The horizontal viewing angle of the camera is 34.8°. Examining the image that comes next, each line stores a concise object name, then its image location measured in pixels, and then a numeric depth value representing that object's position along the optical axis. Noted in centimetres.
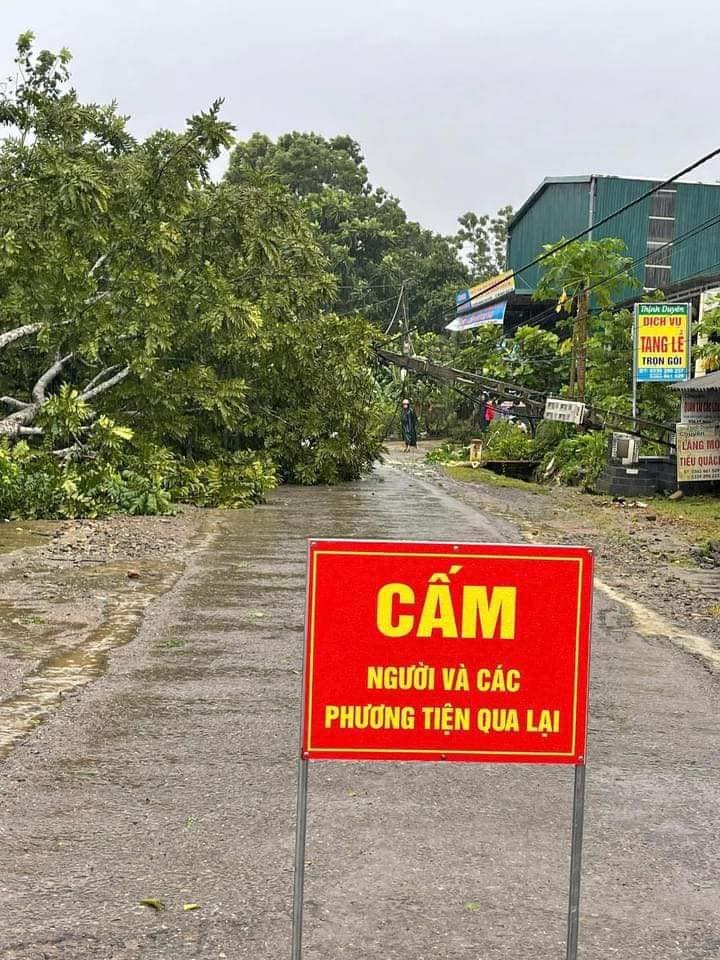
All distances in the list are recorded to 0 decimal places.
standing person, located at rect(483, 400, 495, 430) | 3797
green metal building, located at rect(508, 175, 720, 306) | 3316
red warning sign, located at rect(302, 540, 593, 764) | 325
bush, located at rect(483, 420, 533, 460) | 2919
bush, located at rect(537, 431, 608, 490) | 2389
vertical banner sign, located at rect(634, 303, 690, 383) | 2108
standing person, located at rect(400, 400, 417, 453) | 3894
